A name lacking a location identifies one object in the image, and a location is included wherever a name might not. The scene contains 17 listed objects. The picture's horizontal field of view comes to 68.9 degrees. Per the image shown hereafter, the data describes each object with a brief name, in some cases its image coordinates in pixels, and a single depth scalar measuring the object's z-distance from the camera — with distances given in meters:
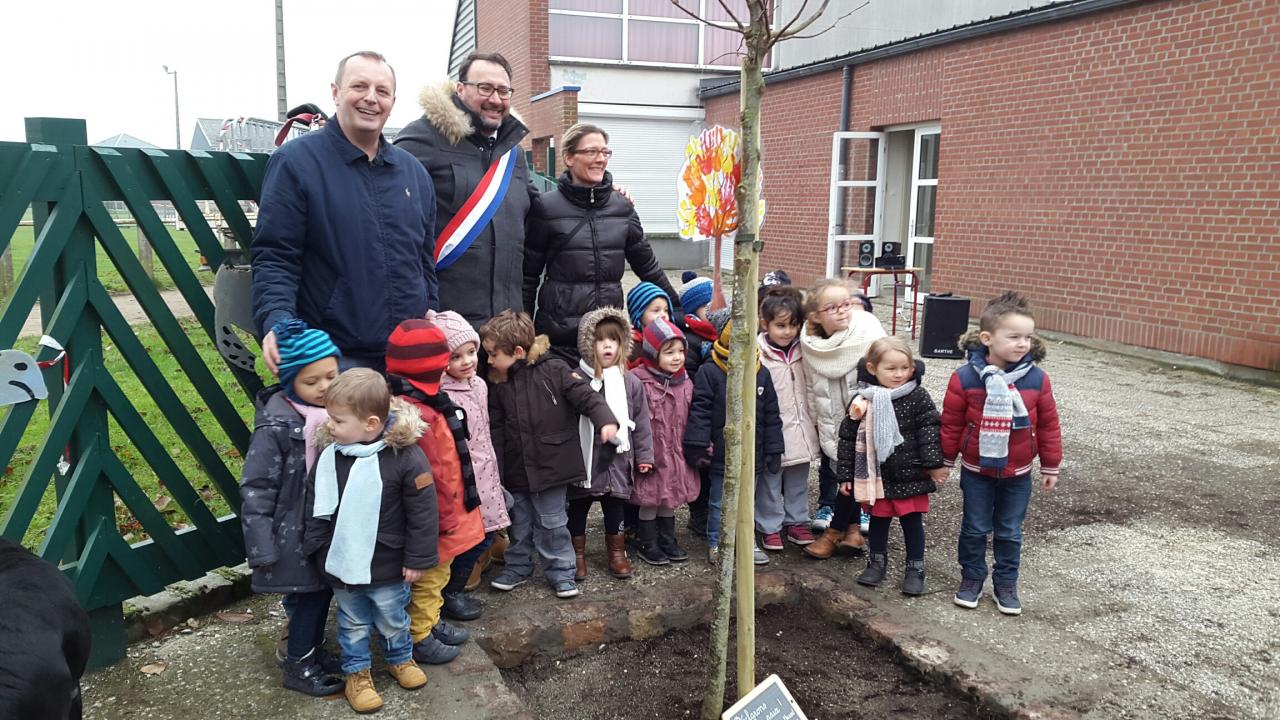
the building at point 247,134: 13.60
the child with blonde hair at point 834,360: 4.36
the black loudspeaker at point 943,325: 9.77
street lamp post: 45.08
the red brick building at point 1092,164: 8.64
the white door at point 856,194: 13.97
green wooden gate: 2.98
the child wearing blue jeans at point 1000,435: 3.76
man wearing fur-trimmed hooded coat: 3.91
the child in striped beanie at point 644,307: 4.48
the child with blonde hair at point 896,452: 4.01
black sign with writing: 2.74
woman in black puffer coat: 4.30
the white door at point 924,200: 13.20
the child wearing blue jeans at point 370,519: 2.96
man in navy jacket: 3.15
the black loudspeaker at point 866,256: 12.25
